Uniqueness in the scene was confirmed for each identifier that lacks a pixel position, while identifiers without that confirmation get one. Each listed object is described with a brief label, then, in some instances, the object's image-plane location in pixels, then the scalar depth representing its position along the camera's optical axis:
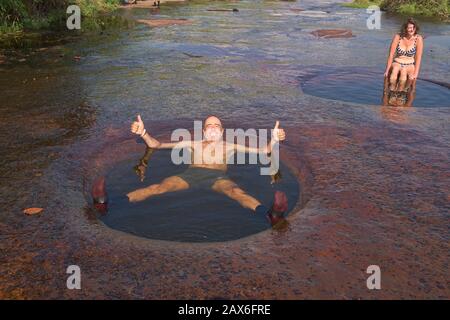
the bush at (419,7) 20.07
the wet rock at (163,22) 16.44
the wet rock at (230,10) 21.42
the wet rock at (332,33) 14.66
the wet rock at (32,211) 4.02
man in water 4.65
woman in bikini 8.10
